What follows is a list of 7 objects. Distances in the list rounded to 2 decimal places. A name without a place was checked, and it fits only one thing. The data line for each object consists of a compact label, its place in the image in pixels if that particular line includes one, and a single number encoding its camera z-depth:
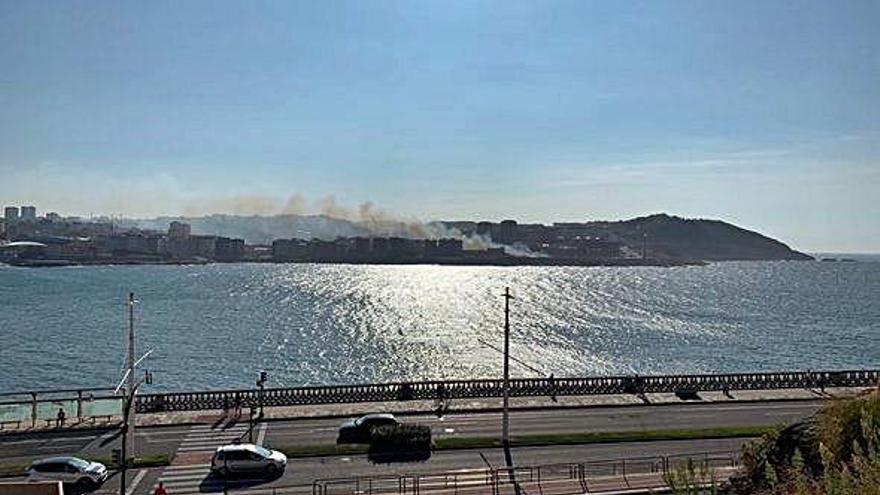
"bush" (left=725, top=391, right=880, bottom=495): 18.27
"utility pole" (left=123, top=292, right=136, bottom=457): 30.63
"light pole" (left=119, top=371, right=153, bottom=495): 24.86
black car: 34.66
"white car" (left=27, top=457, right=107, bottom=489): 28.50
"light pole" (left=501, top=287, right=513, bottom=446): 34.47
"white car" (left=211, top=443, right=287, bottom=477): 29.49
